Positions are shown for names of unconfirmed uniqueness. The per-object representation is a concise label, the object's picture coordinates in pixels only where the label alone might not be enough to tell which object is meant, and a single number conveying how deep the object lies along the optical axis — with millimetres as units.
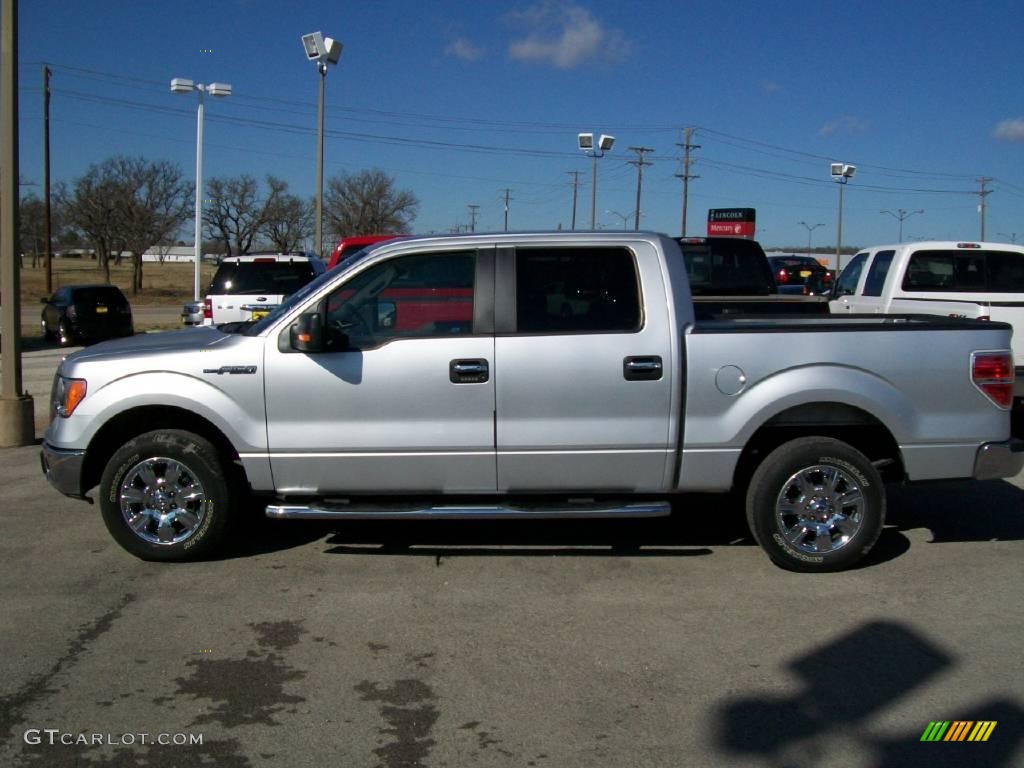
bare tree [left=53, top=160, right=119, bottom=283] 51250
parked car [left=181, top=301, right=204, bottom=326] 15123
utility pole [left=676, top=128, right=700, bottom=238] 60438
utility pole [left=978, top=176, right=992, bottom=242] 74625
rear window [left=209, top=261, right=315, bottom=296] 14516
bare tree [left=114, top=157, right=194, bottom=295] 51531
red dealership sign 35594
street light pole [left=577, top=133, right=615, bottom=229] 35125
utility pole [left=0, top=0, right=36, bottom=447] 9531
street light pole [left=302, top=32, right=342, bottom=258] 26953
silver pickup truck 5766
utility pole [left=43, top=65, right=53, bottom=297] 35938
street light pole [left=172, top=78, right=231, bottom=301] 29719
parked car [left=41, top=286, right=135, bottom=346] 23891
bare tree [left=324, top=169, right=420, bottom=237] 53750
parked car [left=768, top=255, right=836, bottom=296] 29938
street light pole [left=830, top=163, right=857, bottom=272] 52188
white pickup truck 10750
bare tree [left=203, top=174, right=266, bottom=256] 60062
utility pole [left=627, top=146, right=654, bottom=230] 58438
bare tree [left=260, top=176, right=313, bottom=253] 60281
